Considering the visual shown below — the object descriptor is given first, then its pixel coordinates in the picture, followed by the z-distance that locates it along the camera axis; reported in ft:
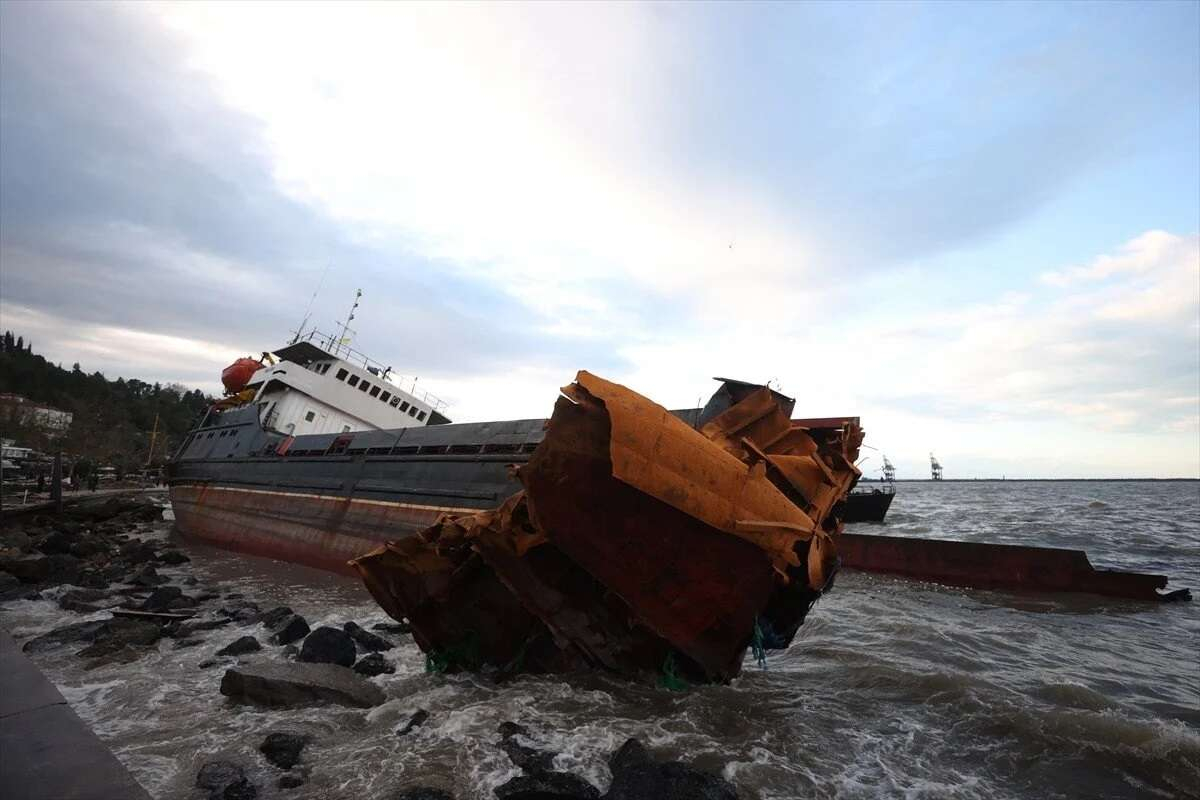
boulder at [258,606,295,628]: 28.45
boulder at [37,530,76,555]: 50.67
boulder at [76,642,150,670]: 22.89
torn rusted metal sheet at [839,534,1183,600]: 38.81
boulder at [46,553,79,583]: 39.96
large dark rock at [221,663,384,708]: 17.97
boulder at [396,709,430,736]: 16.17
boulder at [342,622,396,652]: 24.32
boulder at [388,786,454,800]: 12.54
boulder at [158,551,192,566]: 48.91
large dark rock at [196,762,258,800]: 12.67
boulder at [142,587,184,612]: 30.89
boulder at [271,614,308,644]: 25.36
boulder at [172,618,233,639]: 26.58
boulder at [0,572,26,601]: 34.40
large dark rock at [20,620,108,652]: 24.30
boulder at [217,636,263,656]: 23.78
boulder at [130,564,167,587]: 38.58
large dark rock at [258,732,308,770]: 14.15
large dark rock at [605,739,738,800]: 12.56
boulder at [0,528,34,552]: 52.85
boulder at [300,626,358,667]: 21.99
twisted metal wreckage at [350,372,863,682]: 12.79
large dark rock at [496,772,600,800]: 12.47
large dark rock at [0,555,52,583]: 38.55
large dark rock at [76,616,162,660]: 23.88
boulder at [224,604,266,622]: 29.84
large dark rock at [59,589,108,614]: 31.94
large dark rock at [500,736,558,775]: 13.92
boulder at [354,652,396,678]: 21.26
